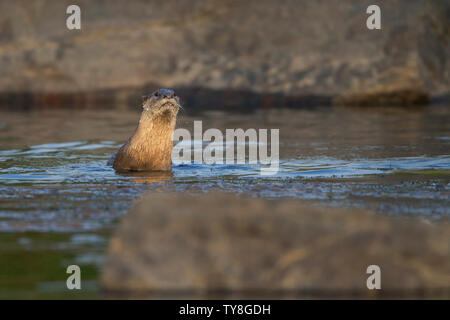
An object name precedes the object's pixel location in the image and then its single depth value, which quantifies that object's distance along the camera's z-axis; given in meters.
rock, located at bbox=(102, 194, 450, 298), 6.45
